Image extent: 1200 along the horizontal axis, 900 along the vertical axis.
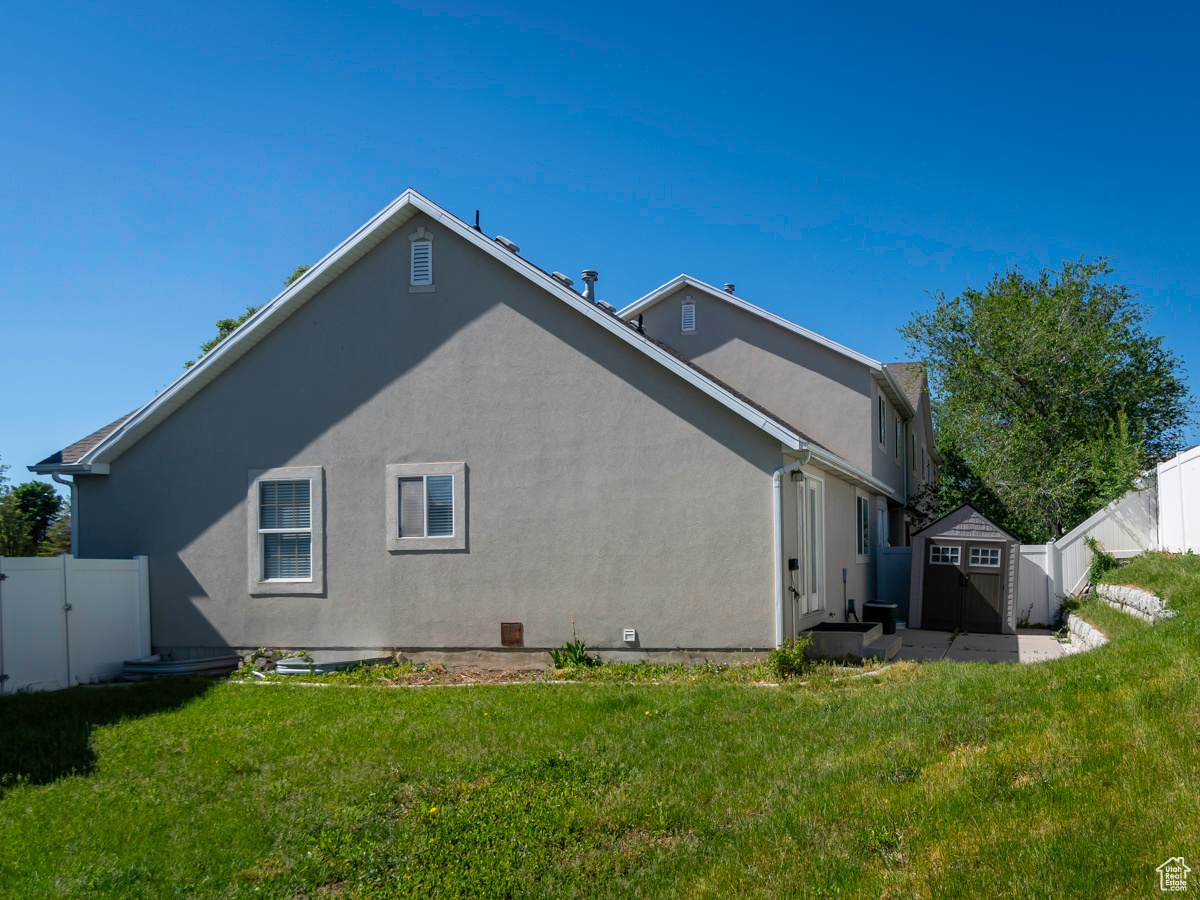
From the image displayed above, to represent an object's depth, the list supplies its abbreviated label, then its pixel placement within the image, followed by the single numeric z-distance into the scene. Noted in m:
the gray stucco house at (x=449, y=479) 11.62
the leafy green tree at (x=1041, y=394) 22.05
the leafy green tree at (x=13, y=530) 34.22
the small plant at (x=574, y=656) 11.73
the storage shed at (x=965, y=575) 17.05
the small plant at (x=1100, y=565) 16.45
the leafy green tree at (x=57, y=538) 38.94
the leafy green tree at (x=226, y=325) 32.95
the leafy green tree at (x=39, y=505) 41.72
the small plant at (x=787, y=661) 10.67
